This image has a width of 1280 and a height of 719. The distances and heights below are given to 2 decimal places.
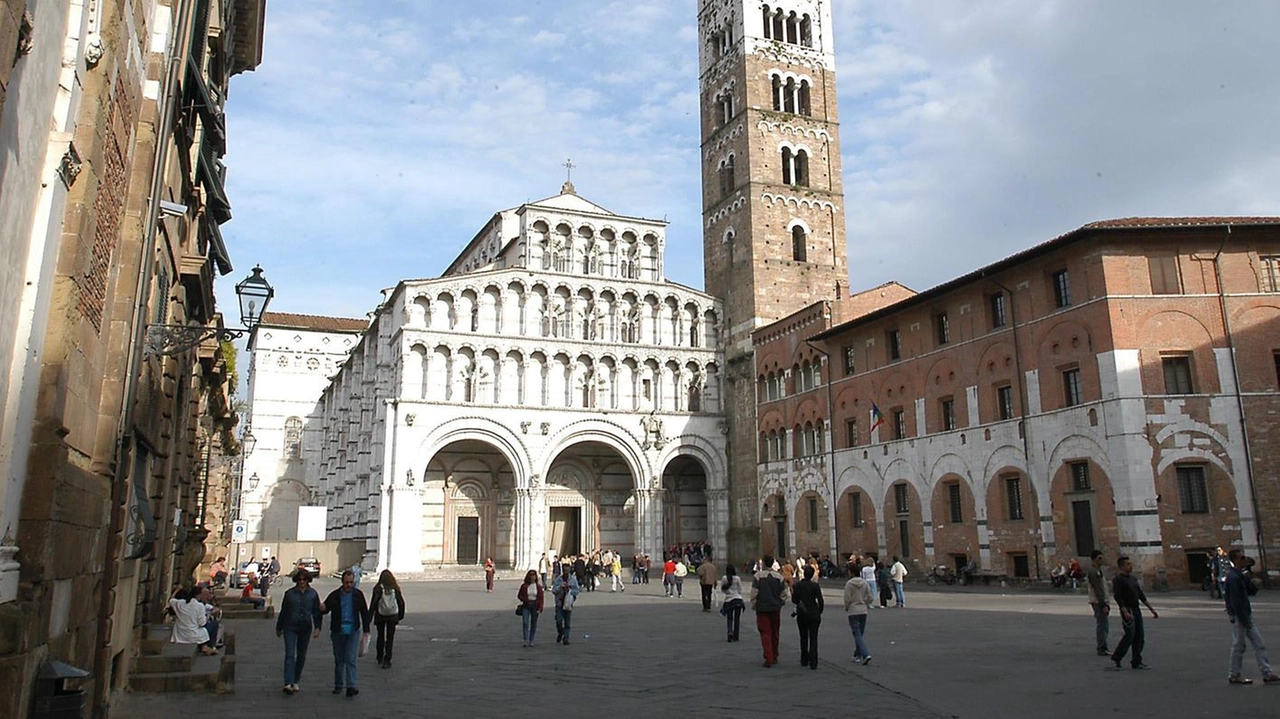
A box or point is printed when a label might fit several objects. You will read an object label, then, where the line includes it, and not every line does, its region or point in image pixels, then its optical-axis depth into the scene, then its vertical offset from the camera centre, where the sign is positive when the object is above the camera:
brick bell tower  44.78 +17.99
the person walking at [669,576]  28.27 -0.65
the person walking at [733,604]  16.48 -0.87
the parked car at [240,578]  34.09 -0.71
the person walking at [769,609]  13.23 -0.77
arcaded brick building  25.12 +4.23
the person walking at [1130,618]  11.63 -0.83
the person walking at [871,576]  21.75 -0.54
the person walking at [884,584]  22.94 -0.77
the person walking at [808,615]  12.90 -0.84
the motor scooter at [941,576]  30.81 -0.80
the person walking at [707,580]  22.64 -0.62
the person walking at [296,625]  11.45 -0.82
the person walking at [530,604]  16.08 -0.81
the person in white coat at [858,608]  13.06 -0.77
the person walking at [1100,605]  12.80 -0.74
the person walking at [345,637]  11.26 -0.93
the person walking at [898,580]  22.62 -0.67
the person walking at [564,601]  16.23 -0.78
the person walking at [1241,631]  10.09 -0.89
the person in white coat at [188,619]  12.92 -0.82
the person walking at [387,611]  13.78 -0.78
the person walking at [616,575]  32.59 -0.69
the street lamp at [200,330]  9.95 +2.38
